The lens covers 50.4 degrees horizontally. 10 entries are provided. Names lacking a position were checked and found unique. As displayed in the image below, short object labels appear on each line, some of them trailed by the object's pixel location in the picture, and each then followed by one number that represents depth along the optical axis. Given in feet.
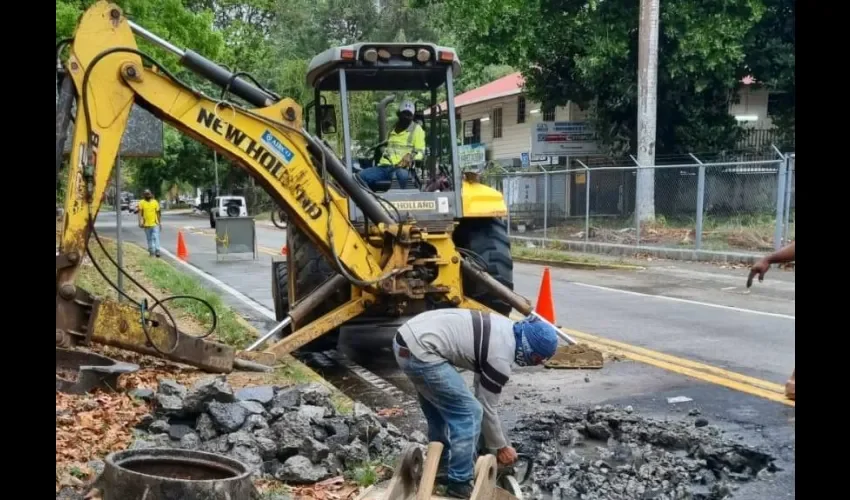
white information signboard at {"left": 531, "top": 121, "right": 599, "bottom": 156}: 95.20
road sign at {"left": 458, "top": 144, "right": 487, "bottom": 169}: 110.29
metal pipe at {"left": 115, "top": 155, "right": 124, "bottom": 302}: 32.78
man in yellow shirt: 73.20
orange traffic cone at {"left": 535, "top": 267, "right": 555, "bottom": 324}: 33.30
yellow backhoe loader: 22.67
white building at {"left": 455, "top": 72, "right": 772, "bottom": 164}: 117.08
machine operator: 29.94
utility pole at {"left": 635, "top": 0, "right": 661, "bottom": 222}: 72.38
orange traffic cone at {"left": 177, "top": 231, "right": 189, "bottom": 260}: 76.18
